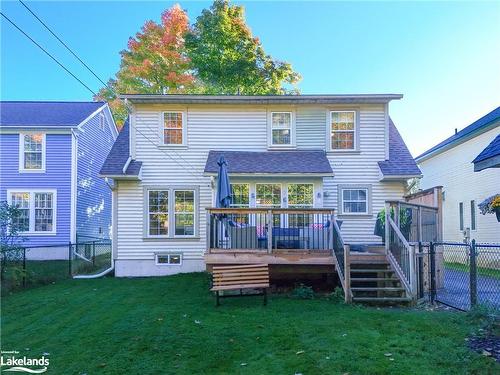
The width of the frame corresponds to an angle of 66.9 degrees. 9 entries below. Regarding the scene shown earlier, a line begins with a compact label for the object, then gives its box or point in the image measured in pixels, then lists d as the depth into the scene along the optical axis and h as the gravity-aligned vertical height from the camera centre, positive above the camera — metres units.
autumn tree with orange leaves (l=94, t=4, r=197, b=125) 25.33 +10.07
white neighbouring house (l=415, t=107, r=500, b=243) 14.69 +1.27
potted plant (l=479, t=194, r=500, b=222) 5.96 +0.07
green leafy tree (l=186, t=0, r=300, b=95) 21.81 +8.81
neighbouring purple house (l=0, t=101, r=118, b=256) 16.23 +1.47
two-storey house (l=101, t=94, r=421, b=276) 12.12 +1.44
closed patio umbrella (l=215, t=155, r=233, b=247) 9.81 +0.52
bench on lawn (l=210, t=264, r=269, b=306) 7.74 -1.47
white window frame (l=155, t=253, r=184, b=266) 12.38 -1.60
